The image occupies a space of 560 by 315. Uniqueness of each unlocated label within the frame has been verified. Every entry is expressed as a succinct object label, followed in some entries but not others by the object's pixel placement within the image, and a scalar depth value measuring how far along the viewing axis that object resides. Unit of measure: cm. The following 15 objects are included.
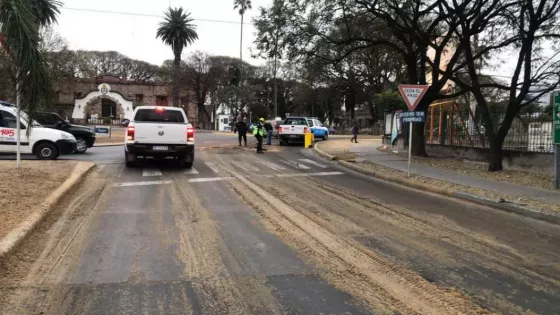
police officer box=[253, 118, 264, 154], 2180
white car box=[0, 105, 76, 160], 1559
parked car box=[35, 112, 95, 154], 1961
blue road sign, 1400
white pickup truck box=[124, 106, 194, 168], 1398
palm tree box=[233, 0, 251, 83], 6944
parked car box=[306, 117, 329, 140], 3372
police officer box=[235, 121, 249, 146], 2472
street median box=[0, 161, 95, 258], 605
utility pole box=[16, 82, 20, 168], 1017
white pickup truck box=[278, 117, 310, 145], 2772
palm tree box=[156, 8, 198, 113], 6431
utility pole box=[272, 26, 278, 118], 1975
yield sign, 1377
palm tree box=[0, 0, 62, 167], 930
